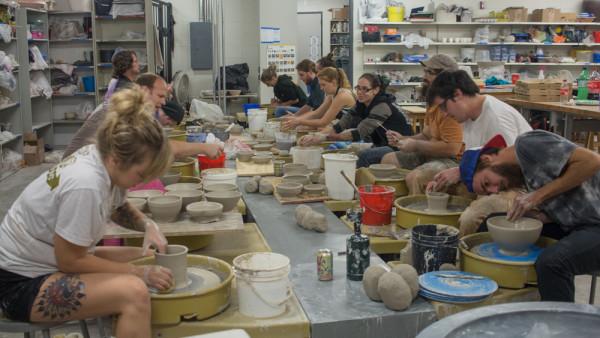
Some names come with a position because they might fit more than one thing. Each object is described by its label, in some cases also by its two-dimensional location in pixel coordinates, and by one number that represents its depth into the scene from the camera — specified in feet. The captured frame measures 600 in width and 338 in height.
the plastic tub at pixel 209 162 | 12.76
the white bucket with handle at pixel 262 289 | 6.11
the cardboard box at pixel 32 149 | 26.40
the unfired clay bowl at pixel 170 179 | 10.69
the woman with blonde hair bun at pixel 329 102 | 17.79
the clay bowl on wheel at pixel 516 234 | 7.27
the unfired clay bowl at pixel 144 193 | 9.12
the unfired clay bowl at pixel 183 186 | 9.93
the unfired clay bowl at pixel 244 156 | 14.32
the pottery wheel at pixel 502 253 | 7.30
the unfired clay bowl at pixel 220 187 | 9.50
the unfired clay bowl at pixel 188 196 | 8.71
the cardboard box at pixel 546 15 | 34.60
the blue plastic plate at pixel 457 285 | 6.43
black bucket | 7.13
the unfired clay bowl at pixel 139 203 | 8.58
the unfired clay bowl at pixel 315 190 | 10.90
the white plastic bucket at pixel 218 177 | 10.74
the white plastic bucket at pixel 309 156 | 12.92
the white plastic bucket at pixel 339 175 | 10.71
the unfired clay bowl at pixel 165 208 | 7.94
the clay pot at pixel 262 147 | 15.57
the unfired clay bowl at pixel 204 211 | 7.98
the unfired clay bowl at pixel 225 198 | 8.60
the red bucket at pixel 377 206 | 9.29
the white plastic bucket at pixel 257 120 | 19.11
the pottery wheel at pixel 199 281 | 6.35
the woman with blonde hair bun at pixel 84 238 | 5.77
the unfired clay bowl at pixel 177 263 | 6.38
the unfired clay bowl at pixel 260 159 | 13.93
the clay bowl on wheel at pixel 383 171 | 11.48
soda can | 7.06
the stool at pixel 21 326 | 6.06
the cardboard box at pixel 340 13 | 43.45
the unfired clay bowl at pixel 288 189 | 10.74
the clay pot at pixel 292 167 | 12.16
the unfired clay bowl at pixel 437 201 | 9.15
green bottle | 23.03
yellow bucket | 34.58
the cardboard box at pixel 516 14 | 34.40
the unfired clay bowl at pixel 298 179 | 11.47
